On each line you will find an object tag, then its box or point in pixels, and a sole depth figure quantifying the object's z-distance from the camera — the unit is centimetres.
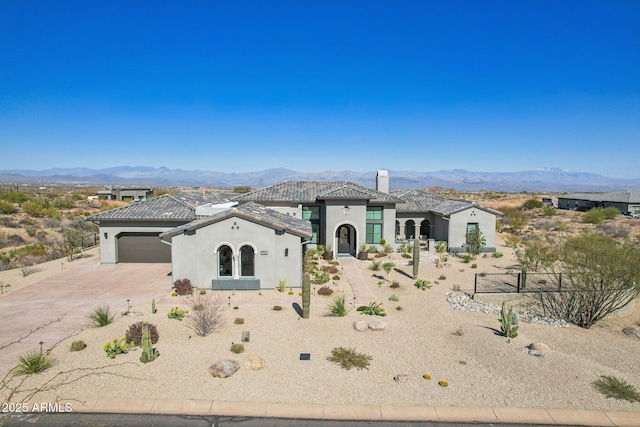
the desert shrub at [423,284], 2350
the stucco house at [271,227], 2231
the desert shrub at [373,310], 1875
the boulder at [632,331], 1752
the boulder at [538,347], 1496
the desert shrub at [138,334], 1495
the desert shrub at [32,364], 1264
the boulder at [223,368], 1275
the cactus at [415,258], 2514
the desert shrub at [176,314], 1775
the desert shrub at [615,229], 4156
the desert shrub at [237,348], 1439
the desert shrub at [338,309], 1830
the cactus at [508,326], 1627
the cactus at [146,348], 1352
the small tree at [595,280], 1845
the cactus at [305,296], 1745
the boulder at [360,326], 1678
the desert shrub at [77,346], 1438
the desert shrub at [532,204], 7194
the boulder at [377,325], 1689
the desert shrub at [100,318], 1675
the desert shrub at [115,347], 1389
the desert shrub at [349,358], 1358
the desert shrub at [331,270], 2693
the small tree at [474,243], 3178
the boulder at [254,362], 1326
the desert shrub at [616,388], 1178
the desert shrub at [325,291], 2182
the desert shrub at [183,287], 2128
